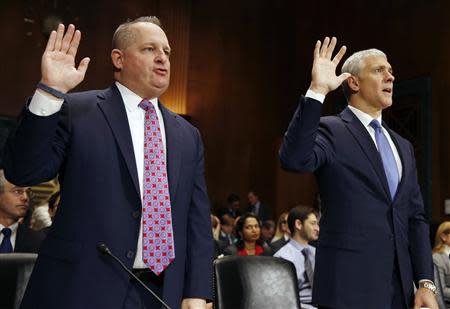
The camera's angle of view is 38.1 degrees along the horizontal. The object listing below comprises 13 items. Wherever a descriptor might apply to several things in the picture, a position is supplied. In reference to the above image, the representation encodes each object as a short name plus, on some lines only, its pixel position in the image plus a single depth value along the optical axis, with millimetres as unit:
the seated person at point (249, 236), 6457
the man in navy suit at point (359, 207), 2283
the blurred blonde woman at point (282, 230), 6762
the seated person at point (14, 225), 3771
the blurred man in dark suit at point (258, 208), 10992
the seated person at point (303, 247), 4473
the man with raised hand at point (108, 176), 1804
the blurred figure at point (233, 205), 10844
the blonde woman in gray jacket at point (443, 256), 5204
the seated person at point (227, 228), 8109
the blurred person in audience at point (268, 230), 8602
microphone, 1773
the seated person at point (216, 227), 7250
